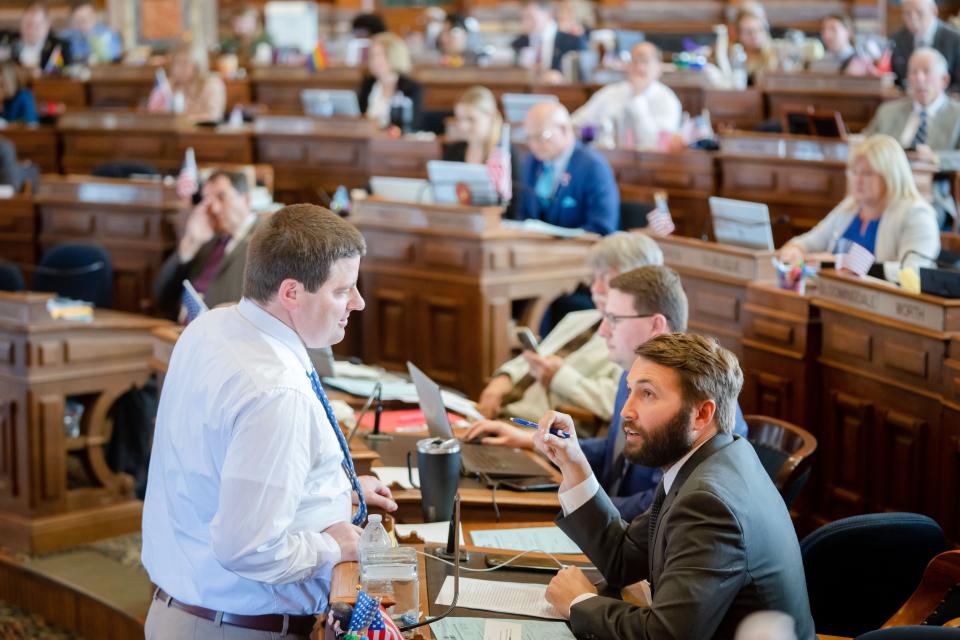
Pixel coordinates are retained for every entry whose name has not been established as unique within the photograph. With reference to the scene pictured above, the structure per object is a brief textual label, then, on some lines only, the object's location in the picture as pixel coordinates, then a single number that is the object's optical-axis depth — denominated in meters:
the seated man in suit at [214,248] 9.61
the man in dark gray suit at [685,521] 3.71
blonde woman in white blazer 8.86
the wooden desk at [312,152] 16.14
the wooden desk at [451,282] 10.84
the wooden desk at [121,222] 13.55
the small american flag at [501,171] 12.40
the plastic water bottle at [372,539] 3.98
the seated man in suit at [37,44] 23.16
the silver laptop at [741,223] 8.94
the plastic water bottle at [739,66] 17.59
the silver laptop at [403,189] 11.78
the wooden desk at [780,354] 8.12
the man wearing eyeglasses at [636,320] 5.63
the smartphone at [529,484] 5.61
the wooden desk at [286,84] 20.22
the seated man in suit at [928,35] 15.06
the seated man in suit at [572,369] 6.96
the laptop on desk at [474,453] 5.63
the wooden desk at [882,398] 7.04
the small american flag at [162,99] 18.16
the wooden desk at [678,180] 13.46
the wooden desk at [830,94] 15.13
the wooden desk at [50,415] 9.09
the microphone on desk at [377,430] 6.31
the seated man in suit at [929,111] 12.43
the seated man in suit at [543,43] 19.64
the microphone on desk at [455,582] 3.93
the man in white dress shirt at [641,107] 15.02
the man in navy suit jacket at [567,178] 11.31
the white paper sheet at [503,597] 4.21
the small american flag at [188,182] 13.30
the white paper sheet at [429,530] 4.94
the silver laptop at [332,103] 16.78
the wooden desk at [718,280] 8.80
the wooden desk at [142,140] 16.86
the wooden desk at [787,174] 12.37
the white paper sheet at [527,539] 4.96
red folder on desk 6.57
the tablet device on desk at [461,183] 11.18
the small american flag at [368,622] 3.50
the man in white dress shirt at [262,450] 3.84
